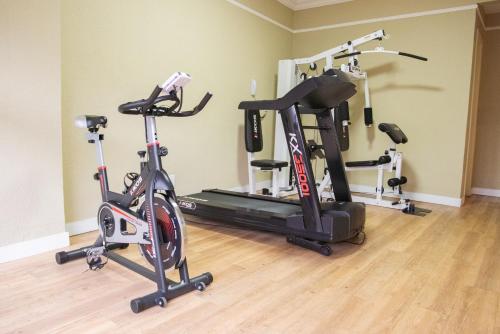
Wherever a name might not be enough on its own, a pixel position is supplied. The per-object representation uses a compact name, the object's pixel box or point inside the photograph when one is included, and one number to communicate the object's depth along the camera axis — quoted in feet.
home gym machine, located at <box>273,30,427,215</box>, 13.41
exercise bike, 5.90
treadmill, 8.36
